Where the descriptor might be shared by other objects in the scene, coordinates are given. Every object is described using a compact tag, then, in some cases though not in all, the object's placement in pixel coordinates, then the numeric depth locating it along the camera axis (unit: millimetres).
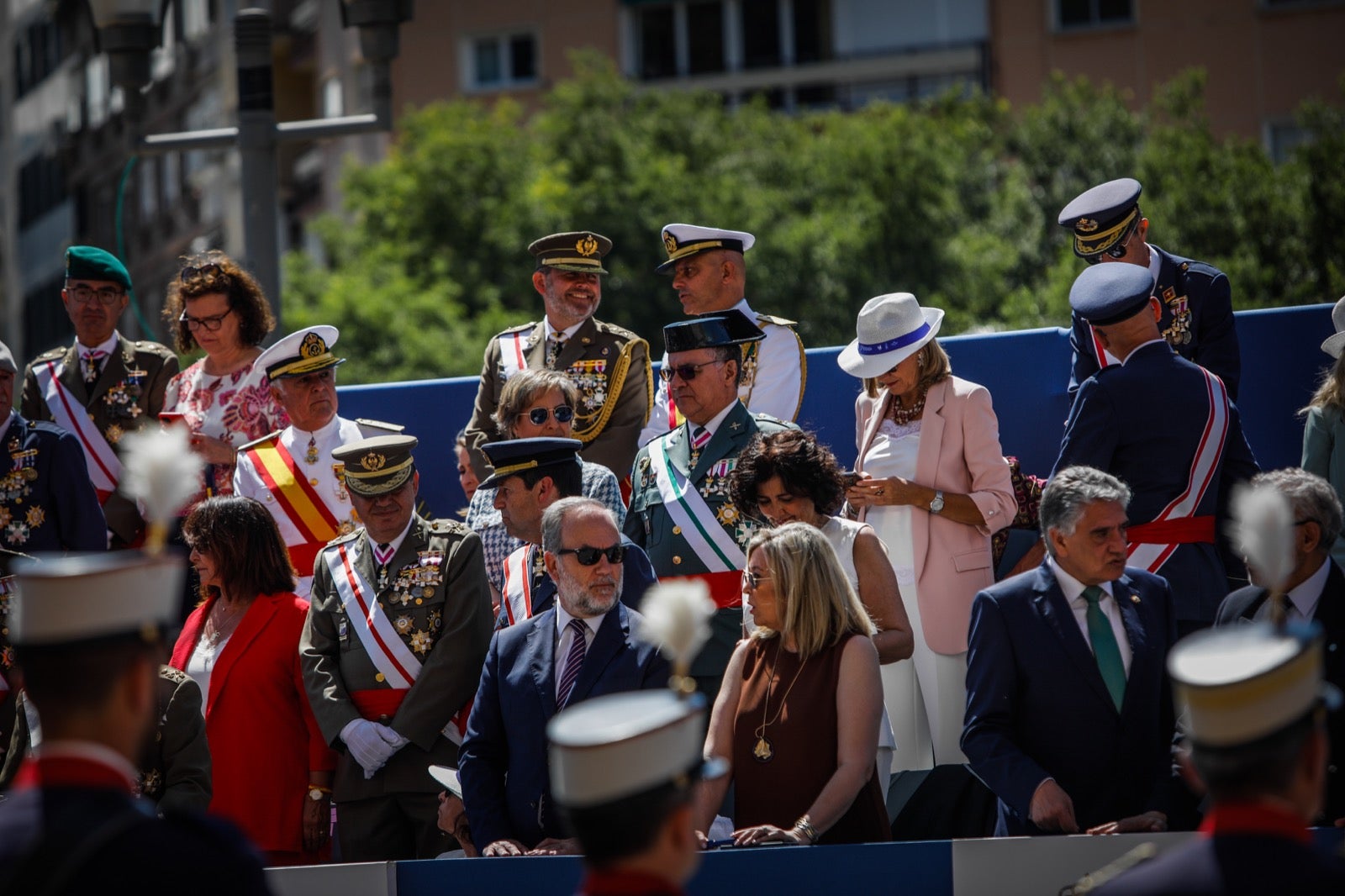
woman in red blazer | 14328
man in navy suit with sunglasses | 12719
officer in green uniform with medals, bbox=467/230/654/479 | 16750
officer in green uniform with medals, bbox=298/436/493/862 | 14203
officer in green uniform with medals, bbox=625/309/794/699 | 14445
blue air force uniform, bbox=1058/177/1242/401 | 15453
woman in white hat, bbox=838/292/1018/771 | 14555
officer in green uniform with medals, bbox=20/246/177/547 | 17734
